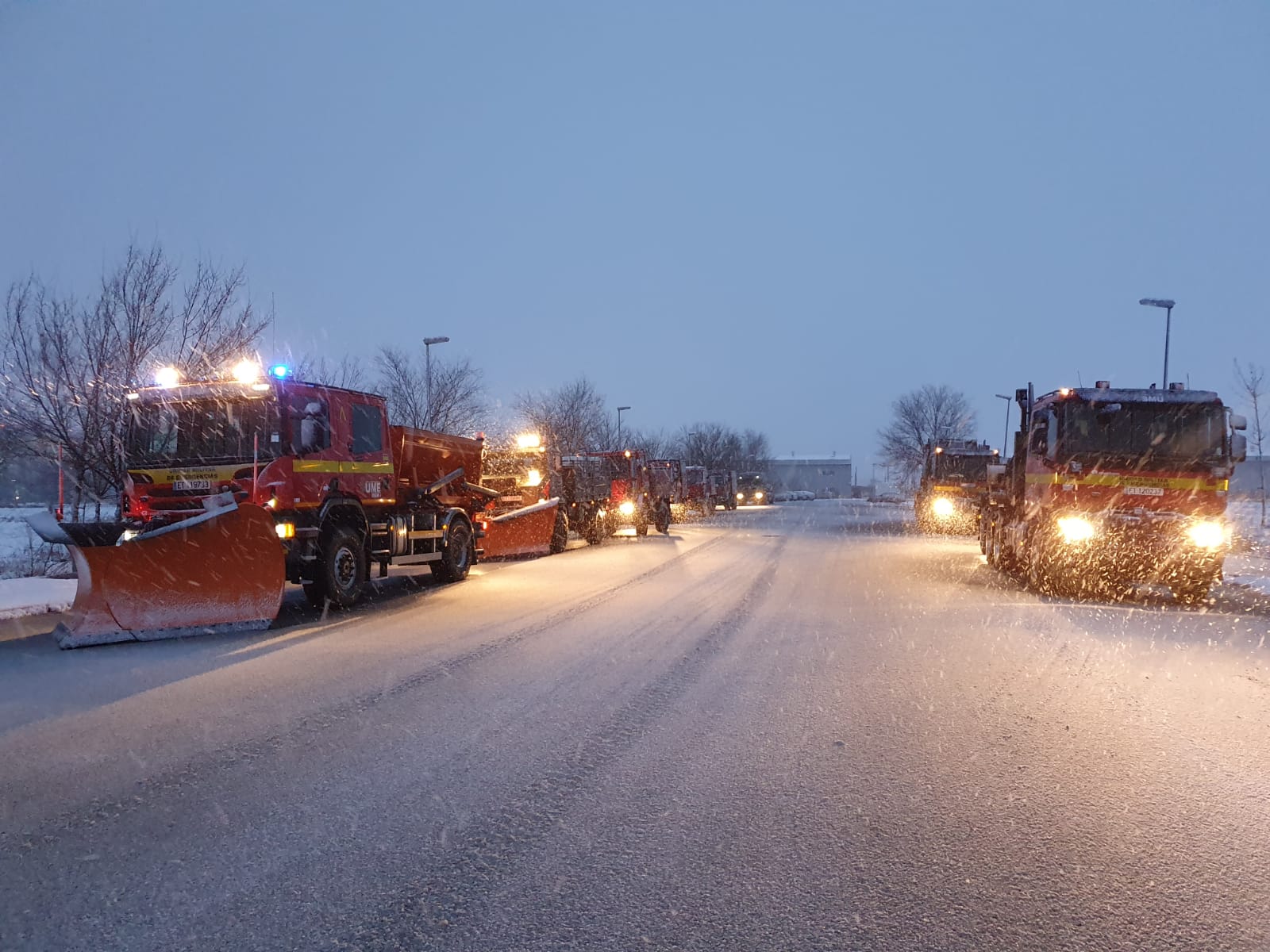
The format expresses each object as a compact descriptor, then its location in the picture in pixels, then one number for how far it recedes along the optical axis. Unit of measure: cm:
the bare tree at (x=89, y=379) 1461
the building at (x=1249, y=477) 7238
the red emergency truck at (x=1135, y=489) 1216
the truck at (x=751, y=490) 8144
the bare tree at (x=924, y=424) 7012
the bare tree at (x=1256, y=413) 2802
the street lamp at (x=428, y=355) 2703
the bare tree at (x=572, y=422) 4306
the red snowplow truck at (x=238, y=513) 909
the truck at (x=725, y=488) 6236
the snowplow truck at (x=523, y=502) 1861
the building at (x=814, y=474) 15912
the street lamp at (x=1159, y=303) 2362
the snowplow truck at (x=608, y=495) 2376
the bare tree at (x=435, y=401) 3028
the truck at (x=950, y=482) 2839
